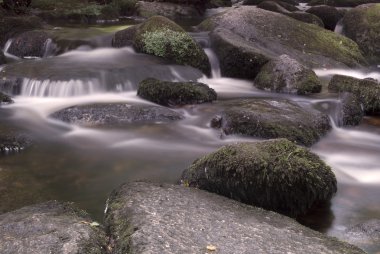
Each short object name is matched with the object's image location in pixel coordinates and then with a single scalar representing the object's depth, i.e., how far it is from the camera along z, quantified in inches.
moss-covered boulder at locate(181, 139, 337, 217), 184.1
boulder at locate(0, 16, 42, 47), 547.7
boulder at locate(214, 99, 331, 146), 277.3
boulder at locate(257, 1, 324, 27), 649.3
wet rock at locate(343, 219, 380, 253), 163.3
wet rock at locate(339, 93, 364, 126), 332.2
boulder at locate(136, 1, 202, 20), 840.3
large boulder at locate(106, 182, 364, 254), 136.2
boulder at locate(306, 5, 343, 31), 722.3
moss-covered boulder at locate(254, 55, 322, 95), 394.0
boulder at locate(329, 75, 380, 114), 356.2
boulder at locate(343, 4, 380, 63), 599.2
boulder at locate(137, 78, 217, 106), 348.8
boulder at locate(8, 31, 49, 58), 505.0
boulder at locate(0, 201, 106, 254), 135.4
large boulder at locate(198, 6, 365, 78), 504.1
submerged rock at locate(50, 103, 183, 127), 311.3
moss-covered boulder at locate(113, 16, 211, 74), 448.1
